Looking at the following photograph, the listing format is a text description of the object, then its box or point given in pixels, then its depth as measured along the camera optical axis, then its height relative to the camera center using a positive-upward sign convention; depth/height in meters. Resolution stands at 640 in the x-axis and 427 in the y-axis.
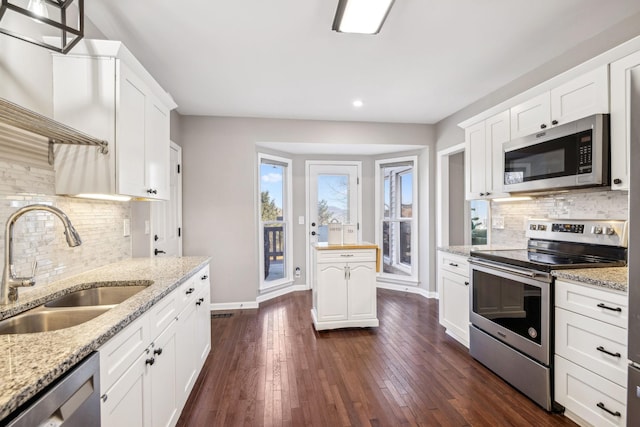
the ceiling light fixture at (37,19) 1.12 +0.84
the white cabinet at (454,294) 2.79 -0.81
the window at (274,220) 4.54 -0.12
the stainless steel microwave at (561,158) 1.92 +0.38
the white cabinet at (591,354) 1.58 -0.80
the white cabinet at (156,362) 1.10 -0.69
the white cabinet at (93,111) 1.71 +0.58
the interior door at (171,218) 3.07 -0.06
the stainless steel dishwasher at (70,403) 0.72 -0.50
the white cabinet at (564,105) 1.96 +0.77
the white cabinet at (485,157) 2.79 +0.53
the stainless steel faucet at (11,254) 1.25 -0.17
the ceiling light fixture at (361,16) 1.76 +1.20
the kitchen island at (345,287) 3.19 -0.80
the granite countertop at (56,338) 0.73 -0.40
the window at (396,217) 4.80 -0.09
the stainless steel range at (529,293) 1.94 -0.59
